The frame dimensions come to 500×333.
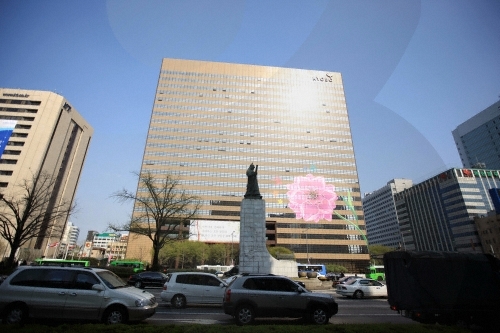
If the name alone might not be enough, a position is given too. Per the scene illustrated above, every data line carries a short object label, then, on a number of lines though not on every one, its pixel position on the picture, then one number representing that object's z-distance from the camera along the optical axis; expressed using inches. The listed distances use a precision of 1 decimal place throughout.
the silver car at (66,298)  299.6
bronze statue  973.2
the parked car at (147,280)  896.9
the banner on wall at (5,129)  1982.5
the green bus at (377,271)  1598.2
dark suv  353.1
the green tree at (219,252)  2549.2
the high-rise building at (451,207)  3770.4
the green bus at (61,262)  1144.9
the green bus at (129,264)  1554.3
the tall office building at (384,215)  5482.3
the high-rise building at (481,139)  4249.5
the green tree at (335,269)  2655.0
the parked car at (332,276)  1695.4
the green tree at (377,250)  3446.1
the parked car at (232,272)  1143.1
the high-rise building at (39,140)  2610.7
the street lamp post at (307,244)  2883.4
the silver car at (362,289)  721.6
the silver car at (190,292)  490.9
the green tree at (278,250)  2446.6
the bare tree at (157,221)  1182.9
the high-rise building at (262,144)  3112.7
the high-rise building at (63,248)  2922.0
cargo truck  333.1
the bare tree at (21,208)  1053.2
